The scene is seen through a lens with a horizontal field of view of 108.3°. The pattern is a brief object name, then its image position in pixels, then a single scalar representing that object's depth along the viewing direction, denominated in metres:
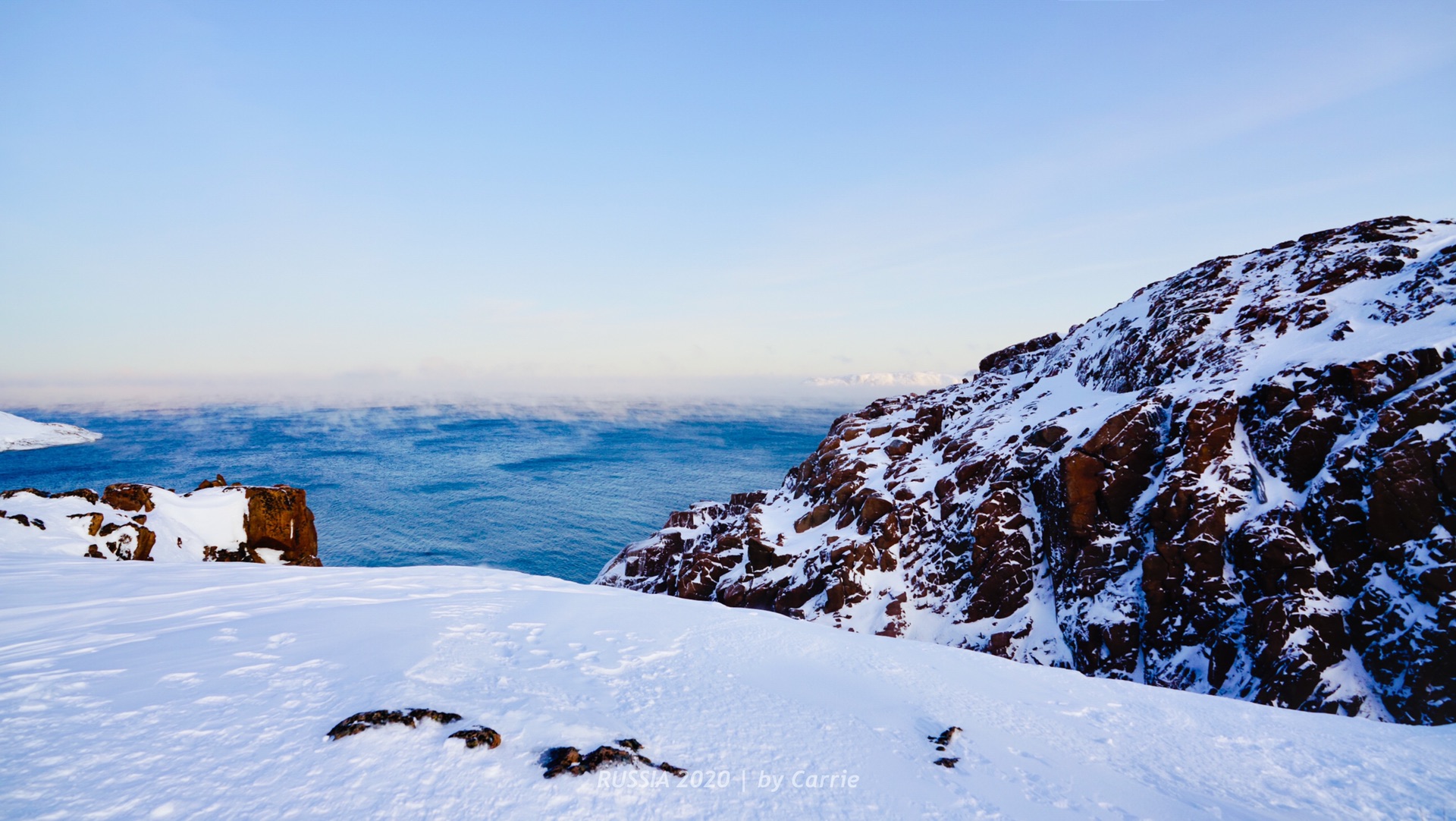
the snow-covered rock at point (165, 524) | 20.05
